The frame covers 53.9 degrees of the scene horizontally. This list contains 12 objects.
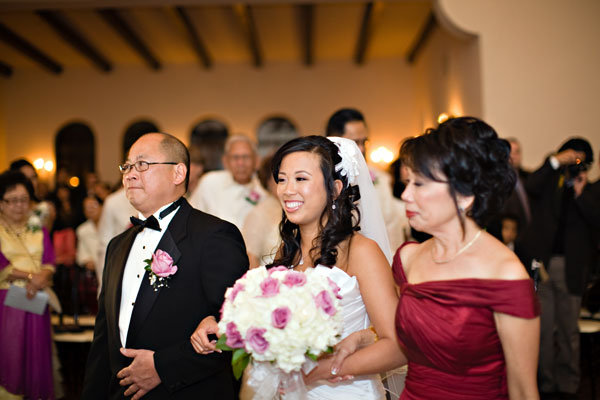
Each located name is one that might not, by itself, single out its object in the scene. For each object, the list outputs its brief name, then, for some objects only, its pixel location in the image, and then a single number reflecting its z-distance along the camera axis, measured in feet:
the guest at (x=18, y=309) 14.70
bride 7.50
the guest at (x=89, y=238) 23.40
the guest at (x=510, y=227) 17.08
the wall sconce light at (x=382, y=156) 48.39
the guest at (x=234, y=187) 17.46
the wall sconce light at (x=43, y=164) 50.62
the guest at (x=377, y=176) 12.97
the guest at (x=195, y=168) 19.08
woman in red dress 6.06
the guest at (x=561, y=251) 16.63
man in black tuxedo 8.20
